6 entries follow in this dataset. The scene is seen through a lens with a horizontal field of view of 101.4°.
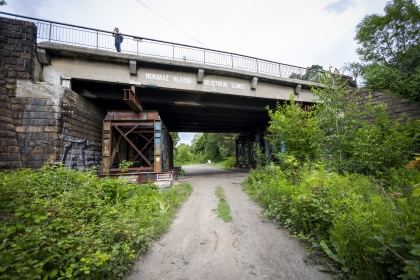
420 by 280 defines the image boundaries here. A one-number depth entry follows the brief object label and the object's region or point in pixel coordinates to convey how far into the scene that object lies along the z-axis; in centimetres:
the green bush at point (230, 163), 2251
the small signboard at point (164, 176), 745
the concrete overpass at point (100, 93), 576
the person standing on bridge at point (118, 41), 825
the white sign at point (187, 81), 867
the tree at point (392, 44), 918
